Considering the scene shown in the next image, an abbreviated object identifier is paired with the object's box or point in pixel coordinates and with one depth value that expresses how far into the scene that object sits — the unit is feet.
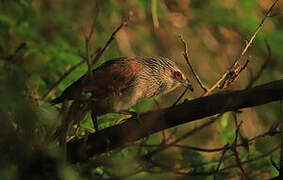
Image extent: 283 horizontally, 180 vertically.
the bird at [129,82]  23.93
